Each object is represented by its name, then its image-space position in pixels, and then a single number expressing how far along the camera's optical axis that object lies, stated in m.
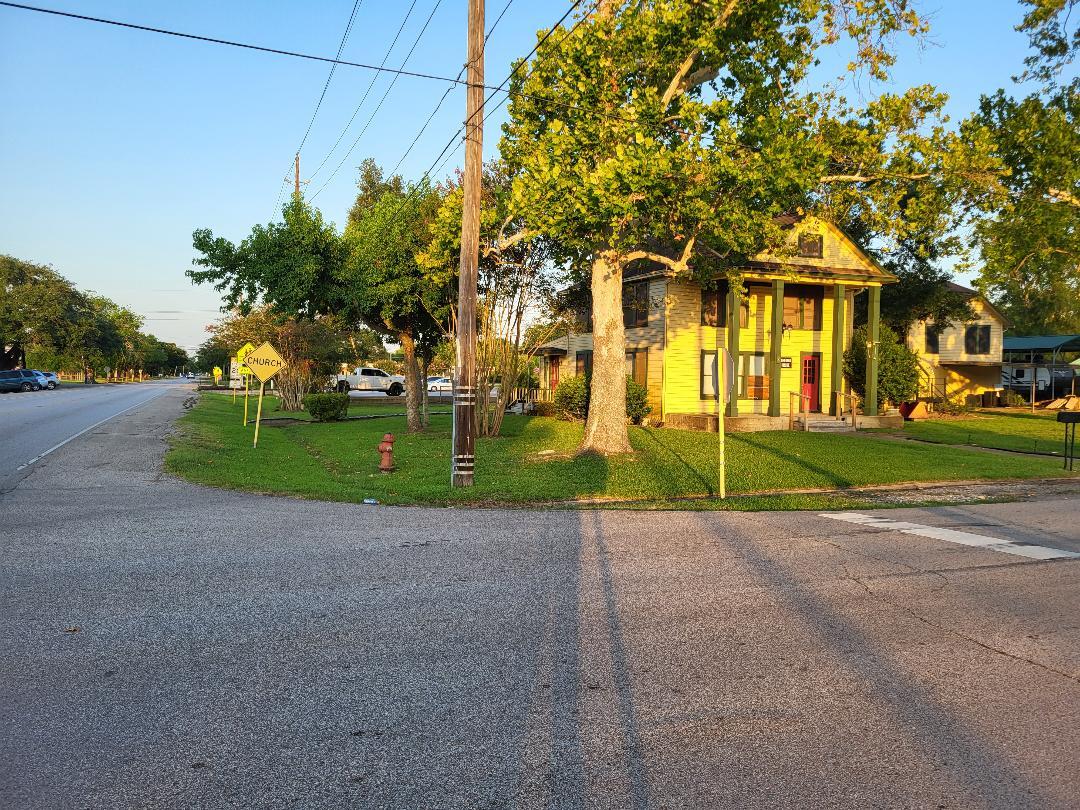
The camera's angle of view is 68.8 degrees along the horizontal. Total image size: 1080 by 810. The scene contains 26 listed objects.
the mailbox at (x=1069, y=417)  16.48
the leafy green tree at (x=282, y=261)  23.58
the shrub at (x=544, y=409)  31.83
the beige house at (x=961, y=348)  40.91
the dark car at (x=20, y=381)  58.71
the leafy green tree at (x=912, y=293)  38.09
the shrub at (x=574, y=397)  29.20
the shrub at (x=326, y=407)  33.06
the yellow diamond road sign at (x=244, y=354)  26.73
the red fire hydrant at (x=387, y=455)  15.88
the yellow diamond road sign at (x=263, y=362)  22.58
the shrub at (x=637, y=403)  27.27
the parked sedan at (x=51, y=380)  67.00
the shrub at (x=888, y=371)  31.50
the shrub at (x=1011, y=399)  45.12
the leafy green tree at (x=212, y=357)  95.81
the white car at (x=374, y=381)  60.72
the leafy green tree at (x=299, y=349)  43.69
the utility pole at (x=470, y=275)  13.71
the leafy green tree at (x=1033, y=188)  18.59
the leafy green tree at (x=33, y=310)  74.69
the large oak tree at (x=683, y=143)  15.16
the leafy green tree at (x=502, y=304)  23.89
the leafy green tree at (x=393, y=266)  23.77
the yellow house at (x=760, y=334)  27.94
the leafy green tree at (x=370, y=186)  46.25
